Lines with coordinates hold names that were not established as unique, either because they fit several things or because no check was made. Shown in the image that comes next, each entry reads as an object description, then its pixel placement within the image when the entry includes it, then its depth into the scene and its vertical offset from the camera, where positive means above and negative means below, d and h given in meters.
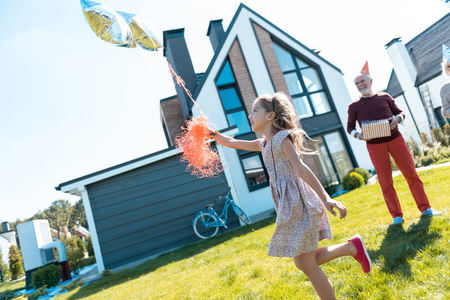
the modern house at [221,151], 8.59 +1.50
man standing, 3.37 -0.05
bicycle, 8.34 -0.61
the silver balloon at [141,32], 3.07 +1.89
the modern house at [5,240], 29.47 +2.30
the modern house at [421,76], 17.45 +3.47
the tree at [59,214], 40.62 +4.55
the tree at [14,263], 18.45 -0.24
